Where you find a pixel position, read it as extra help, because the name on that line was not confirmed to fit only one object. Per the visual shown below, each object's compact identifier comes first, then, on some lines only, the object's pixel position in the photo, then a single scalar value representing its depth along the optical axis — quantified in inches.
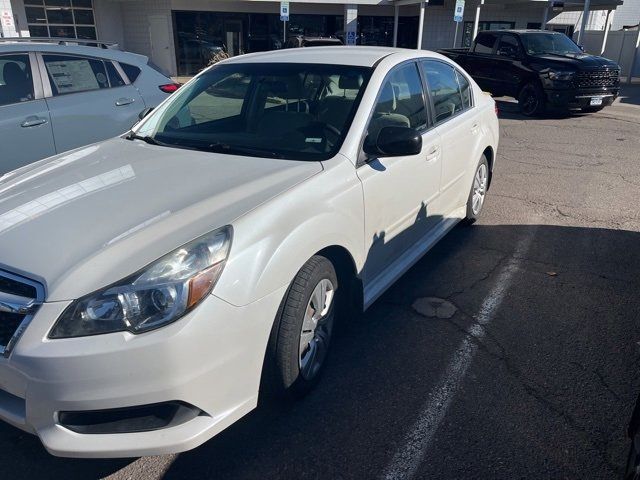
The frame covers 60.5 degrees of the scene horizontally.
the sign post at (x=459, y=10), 720.3
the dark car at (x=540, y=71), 492.7
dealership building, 882.1
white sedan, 83.7
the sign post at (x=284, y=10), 737.6
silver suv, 201.9
